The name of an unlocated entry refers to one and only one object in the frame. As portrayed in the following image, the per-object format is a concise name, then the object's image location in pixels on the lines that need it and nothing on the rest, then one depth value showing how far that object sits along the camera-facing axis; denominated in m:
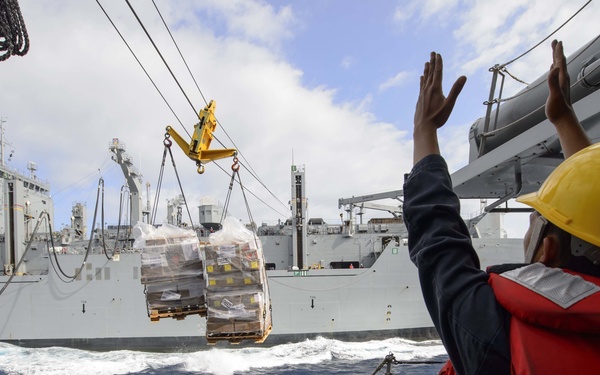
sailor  0.71
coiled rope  2.33
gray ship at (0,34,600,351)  17.19
